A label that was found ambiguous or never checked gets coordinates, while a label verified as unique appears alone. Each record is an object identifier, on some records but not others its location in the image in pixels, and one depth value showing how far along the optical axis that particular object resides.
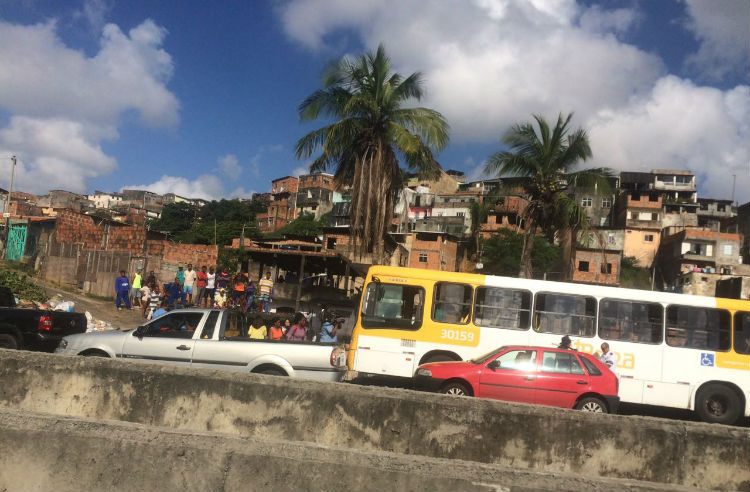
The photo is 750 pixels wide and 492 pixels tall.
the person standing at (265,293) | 21.23
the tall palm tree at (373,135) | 18.75
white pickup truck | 10.21
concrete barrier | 6.11
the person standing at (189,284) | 21.80
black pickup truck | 12.16
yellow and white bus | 12.53
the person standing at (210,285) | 21.48
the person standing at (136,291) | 22.28
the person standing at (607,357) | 12.26
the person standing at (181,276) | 22.09
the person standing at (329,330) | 14.81
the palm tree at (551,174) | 20.66
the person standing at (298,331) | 14.14
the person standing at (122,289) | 21.77
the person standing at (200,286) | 21.47
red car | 10.84
